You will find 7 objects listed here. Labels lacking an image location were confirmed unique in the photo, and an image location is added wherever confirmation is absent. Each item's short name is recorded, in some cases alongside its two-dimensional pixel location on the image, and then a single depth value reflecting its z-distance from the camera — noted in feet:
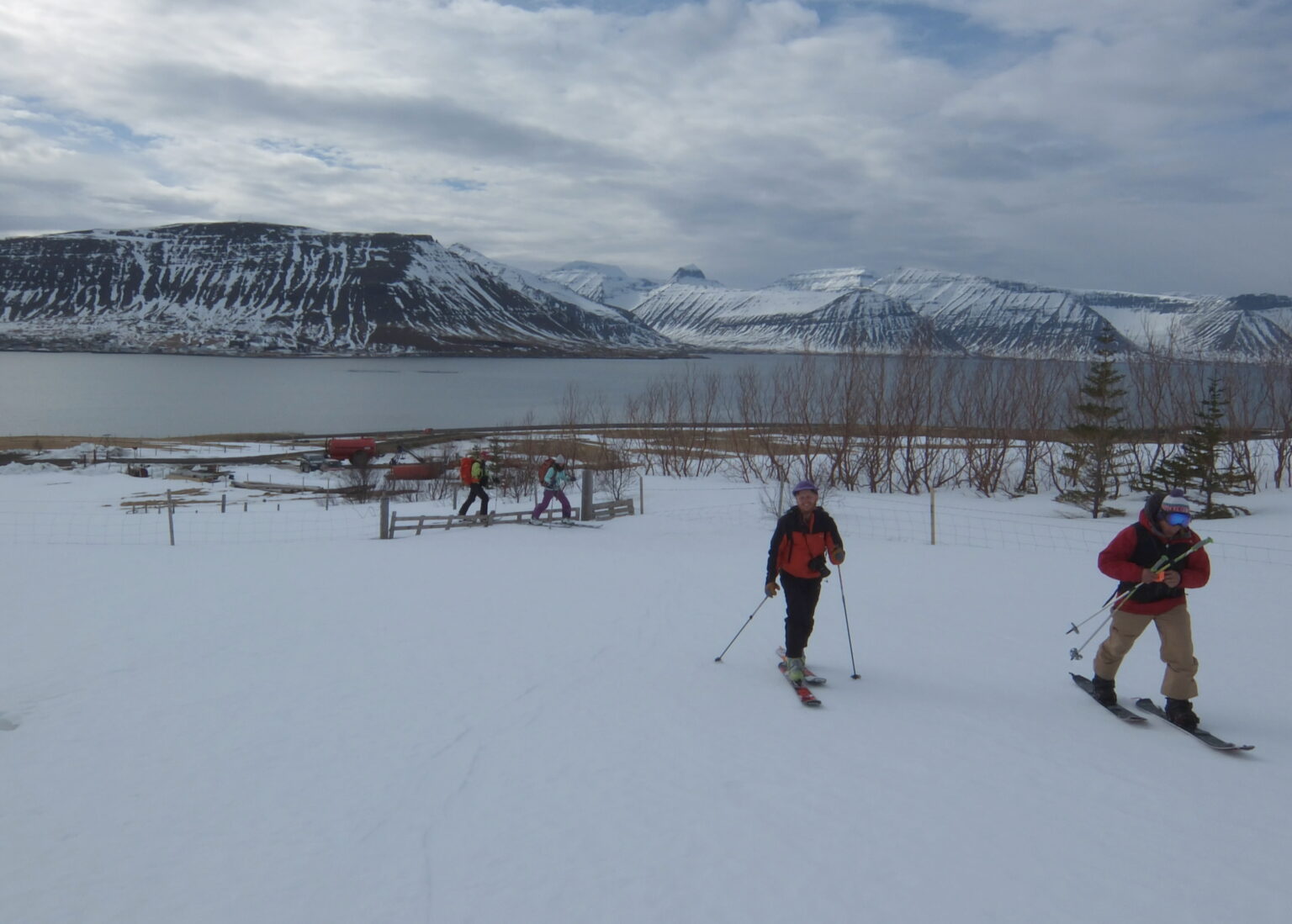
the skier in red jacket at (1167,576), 21.01
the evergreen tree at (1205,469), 82.38
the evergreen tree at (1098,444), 91.35
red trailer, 148.77
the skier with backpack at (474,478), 61.36
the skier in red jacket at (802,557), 24.25
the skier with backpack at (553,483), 60.18
